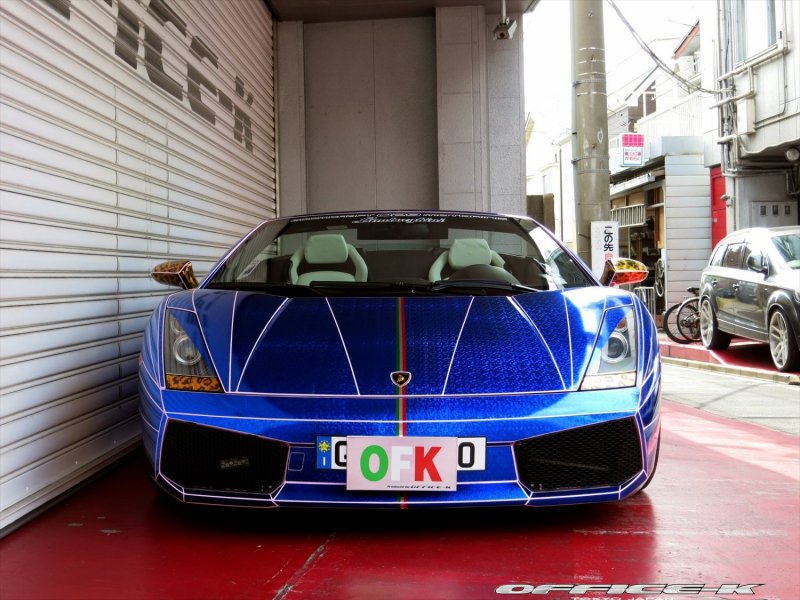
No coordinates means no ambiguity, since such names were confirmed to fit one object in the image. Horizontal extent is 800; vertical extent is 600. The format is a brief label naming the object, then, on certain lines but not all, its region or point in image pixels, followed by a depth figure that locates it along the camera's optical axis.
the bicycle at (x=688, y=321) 11.54
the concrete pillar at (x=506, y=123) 8.52
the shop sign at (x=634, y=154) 19.00
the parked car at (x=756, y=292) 7.89
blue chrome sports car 2.14
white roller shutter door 2.68
